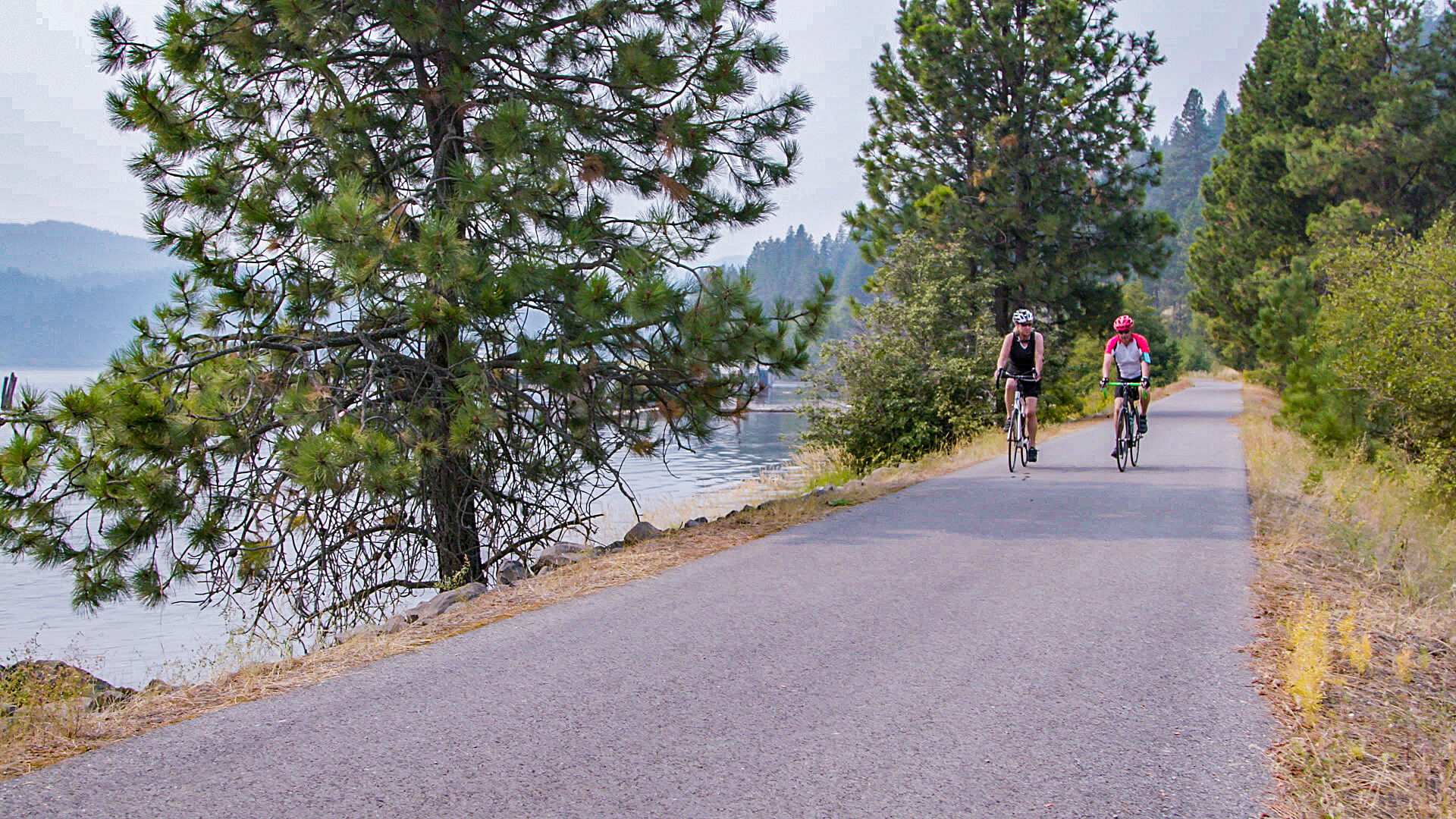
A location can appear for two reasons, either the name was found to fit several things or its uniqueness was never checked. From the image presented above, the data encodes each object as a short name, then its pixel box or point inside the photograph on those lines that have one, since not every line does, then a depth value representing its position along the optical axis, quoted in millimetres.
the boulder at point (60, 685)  4430
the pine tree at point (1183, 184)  119375
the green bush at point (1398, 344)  12312
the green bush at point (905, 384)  19531
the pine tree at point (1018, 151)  24281
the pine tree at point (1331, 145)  24297
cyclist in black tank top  11547
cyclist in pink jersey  12672
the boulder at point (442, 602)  6246
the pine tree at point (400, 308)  7391
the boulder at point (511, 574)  7832
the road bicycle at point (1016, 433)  12336
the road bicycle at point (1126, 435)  12828
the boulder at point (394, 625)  5828
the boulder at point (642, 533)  8734
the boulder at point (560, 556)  7961
